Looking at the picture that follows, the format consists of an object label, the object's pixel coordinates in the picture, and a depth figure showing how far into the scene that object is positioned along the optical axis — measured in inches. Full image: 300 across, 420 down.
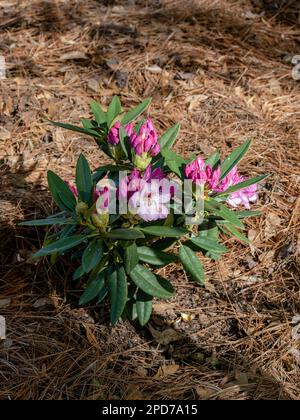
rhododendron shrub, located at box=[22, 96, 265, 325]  64.1
